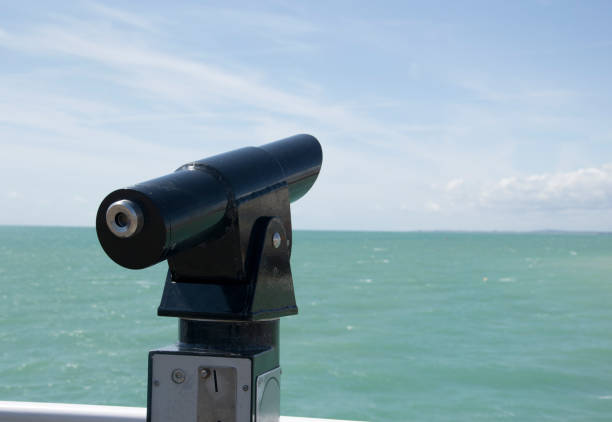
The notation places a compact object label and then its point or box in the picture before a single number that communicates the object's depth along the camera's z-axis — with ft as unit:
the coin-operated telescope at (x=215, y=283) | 3.71
